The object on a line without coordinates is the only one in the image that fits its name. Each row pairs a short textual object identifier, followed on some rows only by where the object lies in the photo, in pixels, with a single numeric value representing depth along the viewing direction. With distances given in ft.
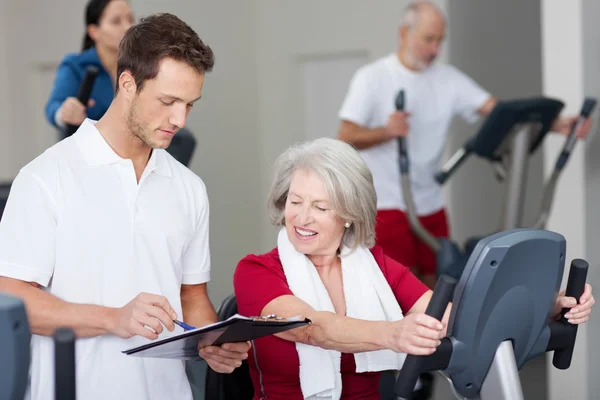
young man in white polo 6.09
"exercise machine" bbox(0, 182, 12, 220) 8.93
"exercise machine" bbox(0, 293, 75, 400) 4.18
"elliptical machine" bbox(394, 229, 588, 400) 5.51
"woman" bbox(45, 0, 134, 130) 11.12
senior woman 6.77
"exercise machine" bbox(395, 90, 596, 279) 12.25
